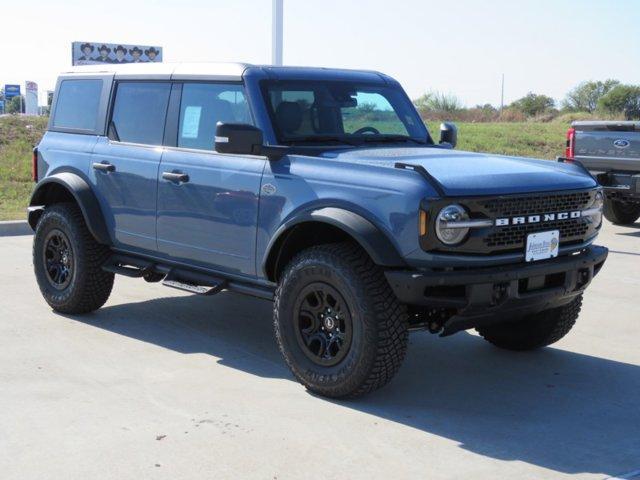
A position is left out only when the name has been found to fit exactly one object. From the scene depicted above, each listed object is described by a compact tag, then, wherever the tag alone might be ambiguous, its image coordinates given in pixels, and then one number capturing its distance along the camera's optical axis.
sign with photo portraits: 37.06
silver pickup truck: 12.41
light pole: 13.30
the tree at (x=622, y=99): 52.56
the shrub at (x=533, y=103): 67.99
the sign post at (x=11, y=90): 83.88
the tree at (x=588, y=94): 67.76
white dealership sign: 77.12
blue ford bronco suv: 5.01
